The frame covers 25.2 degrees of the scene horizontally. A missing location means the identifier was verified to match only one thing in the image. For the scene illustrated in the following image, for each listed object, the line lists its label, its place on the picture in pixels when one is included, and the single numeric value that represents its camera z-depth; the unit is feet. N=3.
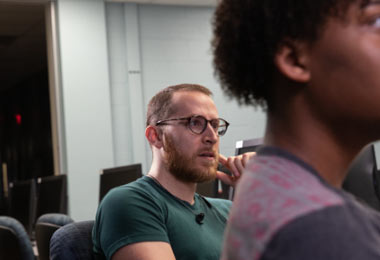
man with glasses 6.28
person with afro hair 2.20
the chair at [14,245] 7.56
